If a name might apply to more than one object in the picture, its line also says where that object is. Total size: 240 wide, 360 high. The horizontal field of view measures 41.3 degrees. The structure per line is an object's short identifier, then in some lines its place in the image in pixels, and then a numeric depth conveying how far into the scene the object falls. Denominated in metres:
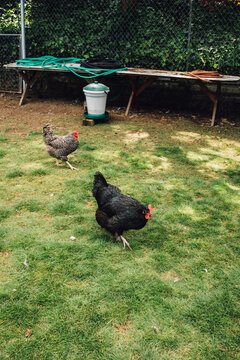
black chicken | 2.95
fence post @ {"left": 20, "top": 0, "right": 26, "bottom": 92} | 8.02
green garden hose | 6.89
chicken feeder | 6.46
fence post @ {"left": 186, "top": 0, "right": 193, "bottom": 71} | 7.26
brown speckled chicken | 4.60
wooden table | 6.53
